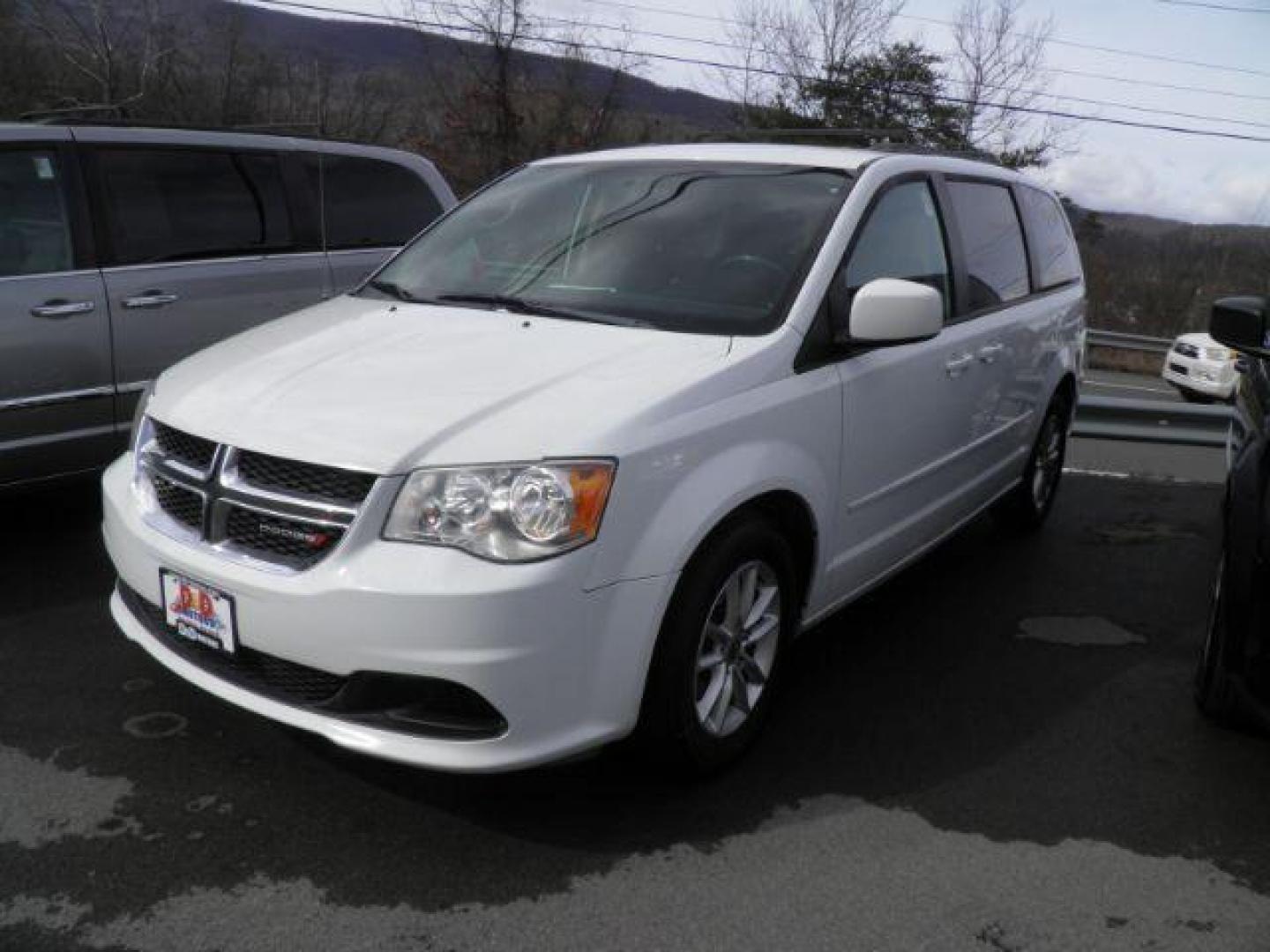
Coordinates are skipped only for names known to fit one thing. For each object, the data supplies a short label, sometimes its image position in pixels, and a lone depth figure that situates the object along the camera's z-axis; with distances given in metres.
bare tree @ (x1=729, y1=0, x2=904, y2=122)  30.67
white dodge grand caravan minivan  2.54
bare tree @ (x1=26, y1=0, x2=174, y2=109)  22.28
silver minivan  4.46
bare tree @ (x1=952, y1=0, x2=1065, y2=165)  32.06
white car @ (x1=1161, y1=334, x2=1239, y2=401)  15.35
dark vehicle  2.96
